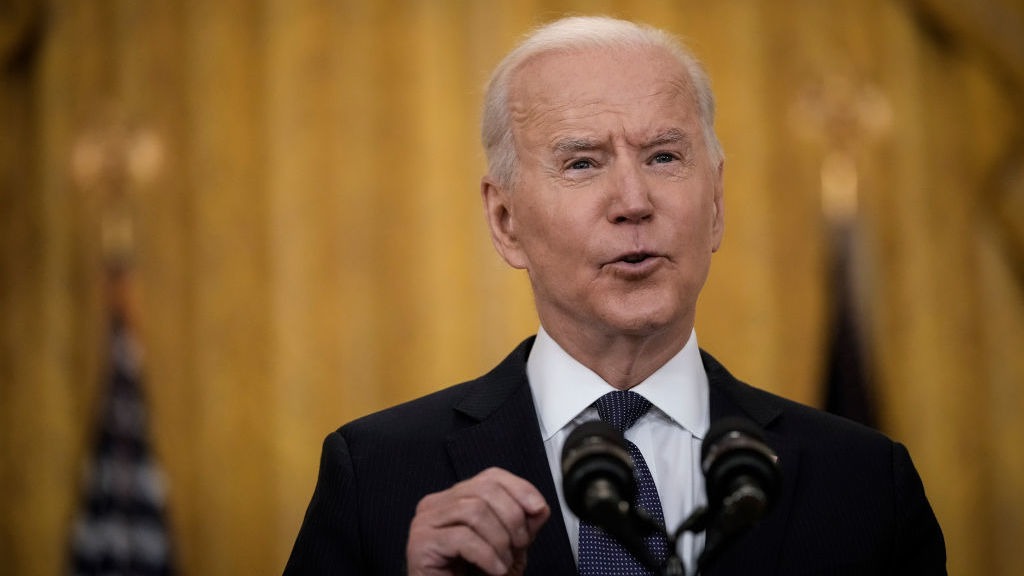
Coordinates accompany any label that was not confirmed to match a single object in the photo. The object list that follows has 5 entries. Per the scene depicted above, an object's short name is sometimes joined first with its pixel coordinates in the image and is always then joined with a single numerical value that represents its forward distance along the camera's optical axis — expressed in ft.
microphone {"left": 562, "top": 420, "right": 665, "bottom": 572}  12.23
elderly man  13.02
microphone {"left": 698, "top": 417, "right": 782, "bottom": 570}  12.26
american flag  19.43
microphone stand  12.33
